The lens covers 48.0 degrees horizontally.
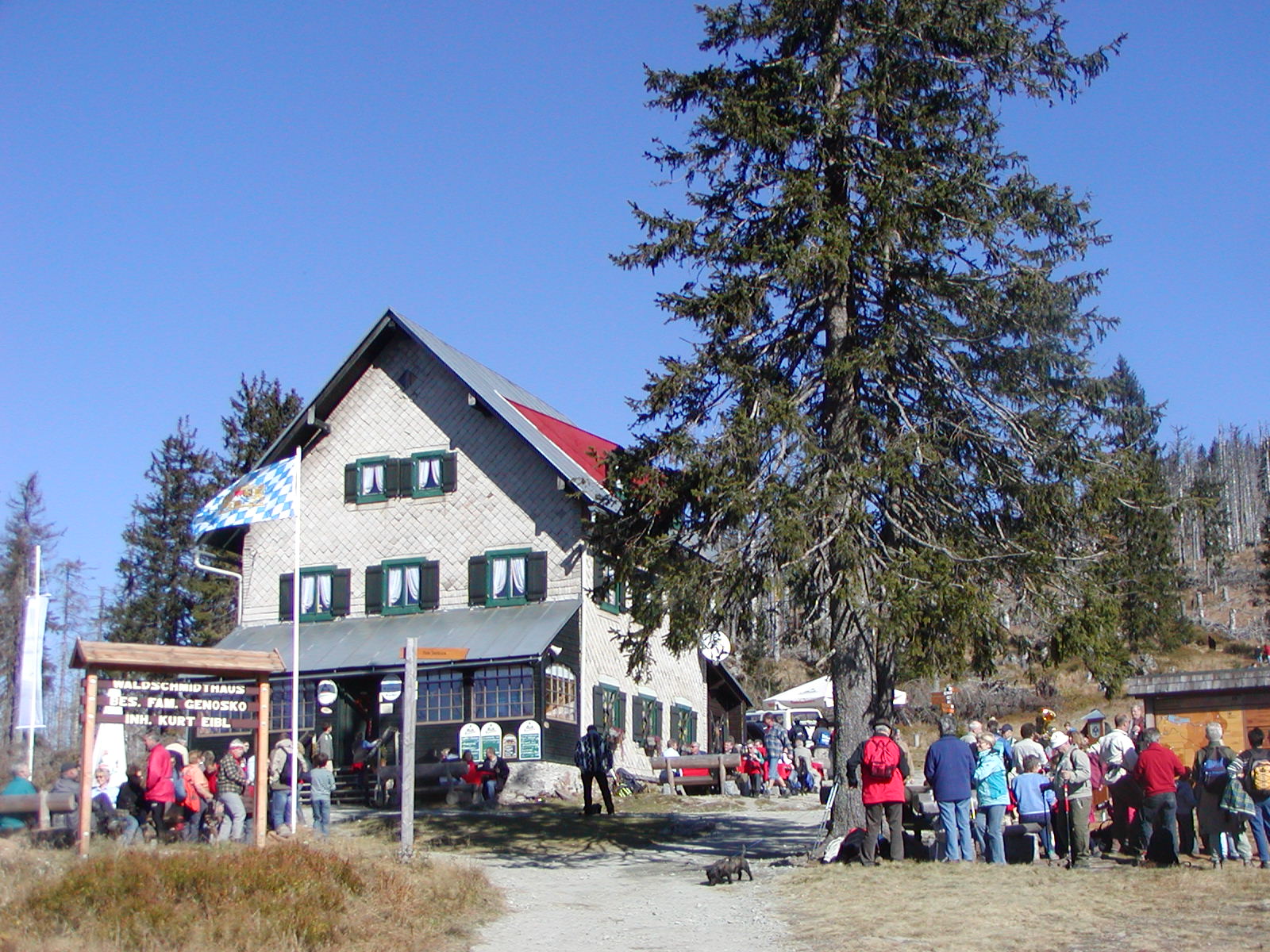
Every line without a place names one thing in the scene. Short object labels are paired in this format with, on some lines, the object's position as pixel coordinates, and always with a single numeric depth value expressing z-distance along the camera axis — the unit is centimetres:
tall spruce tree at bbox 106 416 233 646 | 5259
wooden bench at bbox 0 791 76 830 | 1662
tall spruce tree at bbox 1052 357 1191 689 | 1633
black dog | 1523
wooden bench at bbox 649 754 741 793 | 2883
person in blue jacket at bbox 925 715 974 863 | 1504
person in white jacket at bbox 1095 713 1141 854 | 1546
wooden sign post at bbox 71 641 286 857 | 1519
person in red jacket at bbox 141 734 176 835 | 1744
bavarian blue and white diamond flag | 2053
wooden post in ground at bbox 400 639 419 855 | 1516
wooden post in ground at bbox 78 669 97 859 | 1511
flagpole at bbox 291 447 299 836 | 1808
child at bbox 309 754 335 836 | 1931
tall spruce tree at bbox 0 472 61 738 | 5471
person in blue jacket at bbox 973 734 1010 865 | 1516
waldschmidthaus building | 3062
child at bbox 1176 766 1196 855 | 1527
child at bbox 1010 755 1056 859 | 1538
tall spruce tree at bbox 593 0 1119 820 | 1673
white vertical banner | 2156
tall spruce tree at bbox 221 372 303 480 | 4669
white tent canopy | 4109
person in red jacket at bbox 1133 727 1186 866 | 1458
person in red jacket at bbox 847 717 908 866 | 1516
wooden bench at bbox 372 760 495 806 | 2808
